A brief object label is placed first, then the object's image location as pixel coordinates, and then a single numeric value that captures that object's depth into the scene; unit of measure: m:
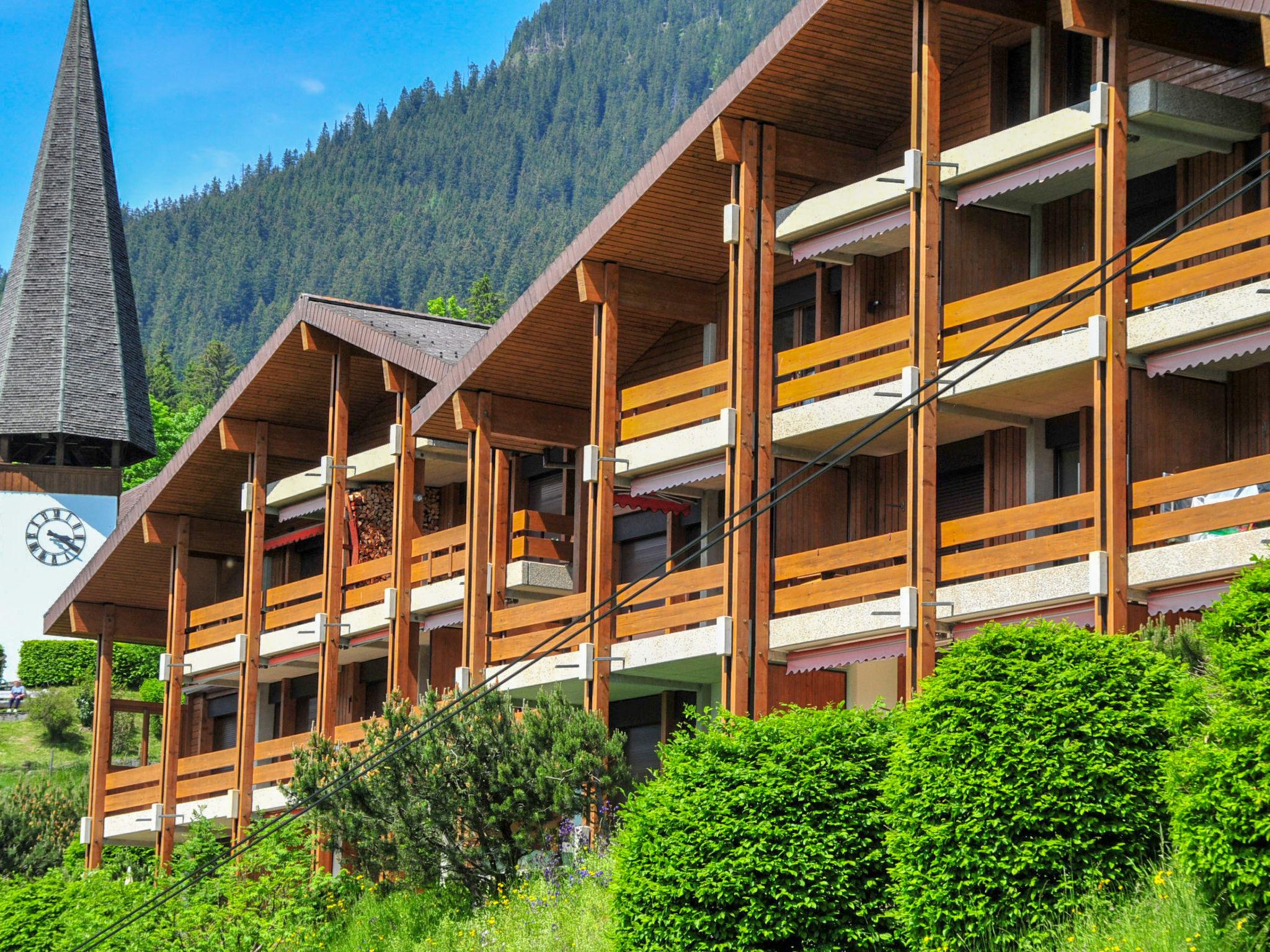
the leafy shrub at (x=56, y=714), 76.31
